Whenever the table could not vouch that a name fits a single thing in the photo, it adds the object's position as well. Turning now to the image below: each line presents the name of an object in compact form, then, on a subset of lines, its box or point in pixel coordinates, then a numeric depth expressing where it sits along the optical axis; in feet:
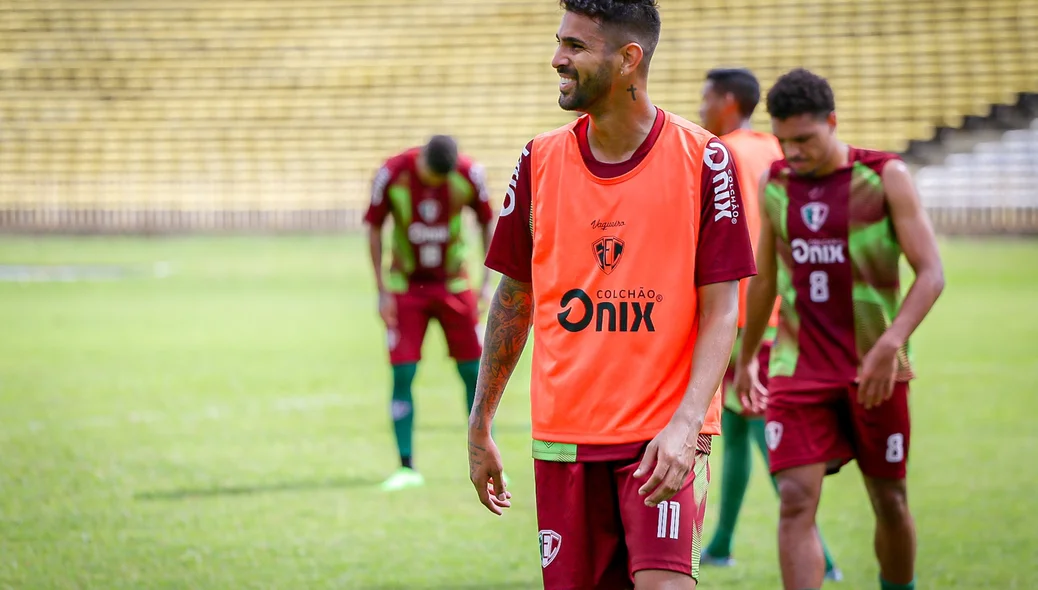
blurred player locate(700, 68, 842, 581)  44.11
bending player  58.18
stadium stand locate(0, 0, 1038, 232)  244.63
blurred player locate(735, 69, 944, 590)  33.83
